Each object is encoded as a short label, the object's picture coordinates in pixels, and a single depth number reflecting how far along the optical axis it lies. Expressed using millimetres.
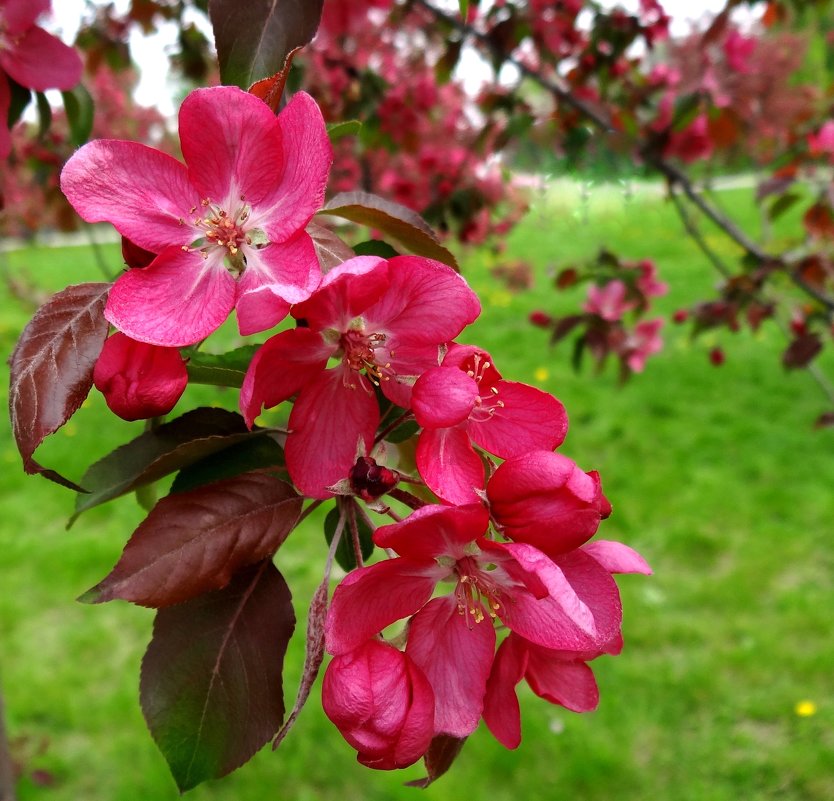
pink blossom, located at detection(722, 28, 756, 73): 740
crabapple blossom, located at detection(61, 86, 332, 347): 124
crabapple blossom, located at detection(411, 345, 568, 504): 123
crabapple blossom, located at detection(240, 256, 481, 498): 127
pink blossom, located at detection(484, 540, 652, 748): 138
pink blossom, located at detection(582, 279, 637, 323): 545
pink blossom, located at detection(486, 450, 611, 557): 121
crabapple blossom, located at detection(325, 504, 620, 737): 118
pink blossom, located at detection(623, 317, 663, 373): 593
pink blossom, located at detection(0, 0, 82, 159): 195
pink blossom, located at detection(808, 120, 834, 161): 498
